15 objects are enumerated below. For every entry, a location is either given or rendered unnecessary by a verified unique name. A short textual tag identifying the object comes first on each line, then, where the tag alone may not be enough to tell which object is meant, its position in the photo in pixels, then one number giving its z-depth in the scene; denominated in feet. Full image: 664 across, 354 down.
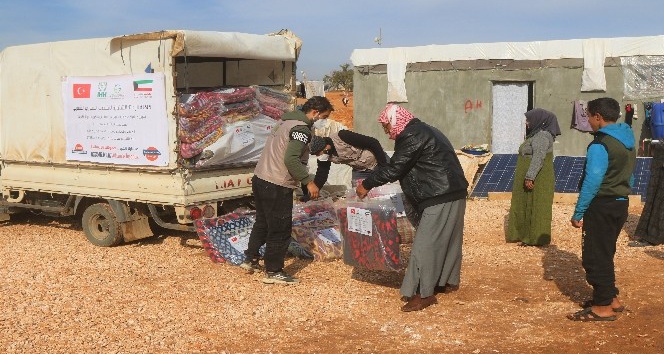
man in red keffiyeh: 18.56
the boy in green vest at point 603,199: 16.78
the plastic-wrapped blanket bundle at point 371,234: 19.63
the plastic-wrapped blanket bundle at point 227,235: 25.07
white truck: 25.08
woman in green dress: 26.78
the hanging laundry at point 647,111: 47.37
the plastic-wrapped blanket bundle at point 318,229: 25.50
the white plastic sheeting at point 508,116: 51.47
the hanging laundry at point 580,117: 48.91
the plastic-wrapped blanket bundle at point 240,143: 25.73
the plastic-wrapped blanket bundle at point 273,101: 28.27
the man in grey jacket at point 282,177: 20.92
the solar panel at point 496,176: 40.14
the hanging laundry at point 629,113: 47.96
